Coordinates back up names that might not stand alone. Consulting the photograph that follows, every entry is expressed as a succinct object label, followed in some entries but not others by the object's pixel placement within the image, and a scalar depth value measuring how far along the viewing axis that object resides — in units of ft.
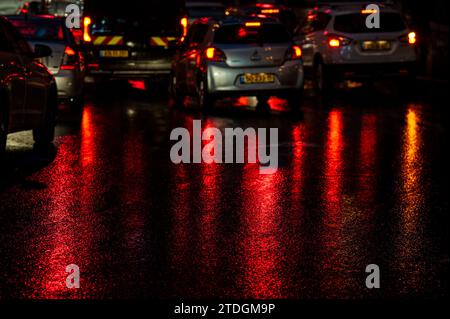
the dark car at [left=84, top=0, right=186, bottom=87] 82.33
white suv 78.79
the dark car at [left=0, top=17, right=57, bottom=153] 43.86
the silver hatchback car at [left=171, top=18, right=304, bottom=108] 67.10
